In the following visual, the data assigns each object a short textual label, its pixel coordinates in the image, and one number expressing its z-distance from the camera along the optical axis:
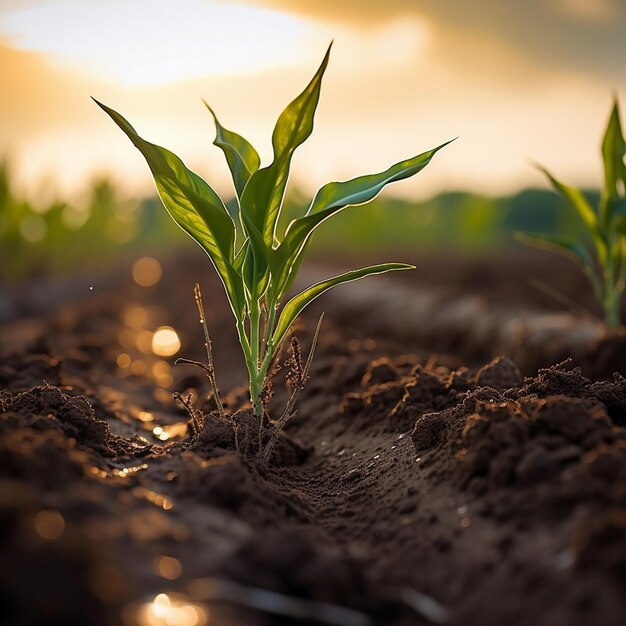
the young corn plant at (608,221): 4.11
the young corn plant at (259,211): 2.17
